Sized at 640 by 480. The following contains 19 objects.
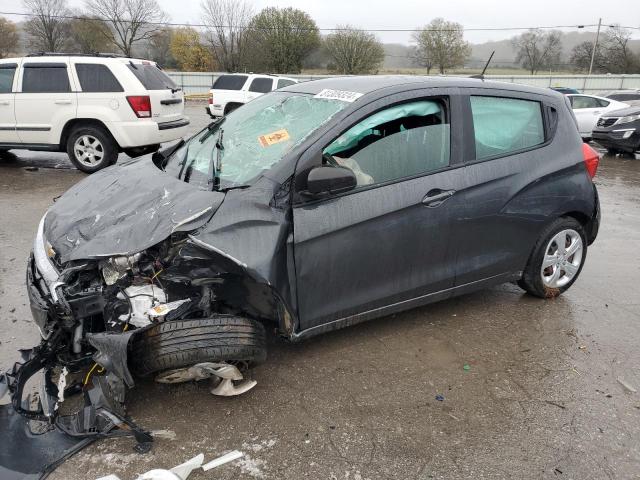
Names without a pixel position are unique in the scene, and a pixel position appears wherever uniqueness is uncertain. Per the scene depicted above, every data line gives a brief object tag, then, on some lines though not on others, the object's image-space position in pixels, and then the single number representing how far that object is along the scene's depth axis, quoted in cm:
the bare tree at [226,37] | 4906
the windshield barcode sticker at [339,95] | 321
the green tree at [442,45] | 5919
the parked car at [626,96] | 1897
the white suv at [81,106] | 823
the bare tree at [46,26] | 5184
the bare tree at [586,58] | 5828
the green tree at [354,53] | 4988
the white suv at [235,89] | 1698
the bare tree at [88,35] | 5103
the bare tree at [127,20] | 5497
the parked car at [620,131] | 1265
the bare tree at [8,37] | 4906
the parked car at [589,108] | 1527
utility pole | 5391
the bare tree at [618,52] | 5359
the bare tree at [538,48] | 6625
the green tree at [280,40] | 4763
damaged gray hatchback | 262
